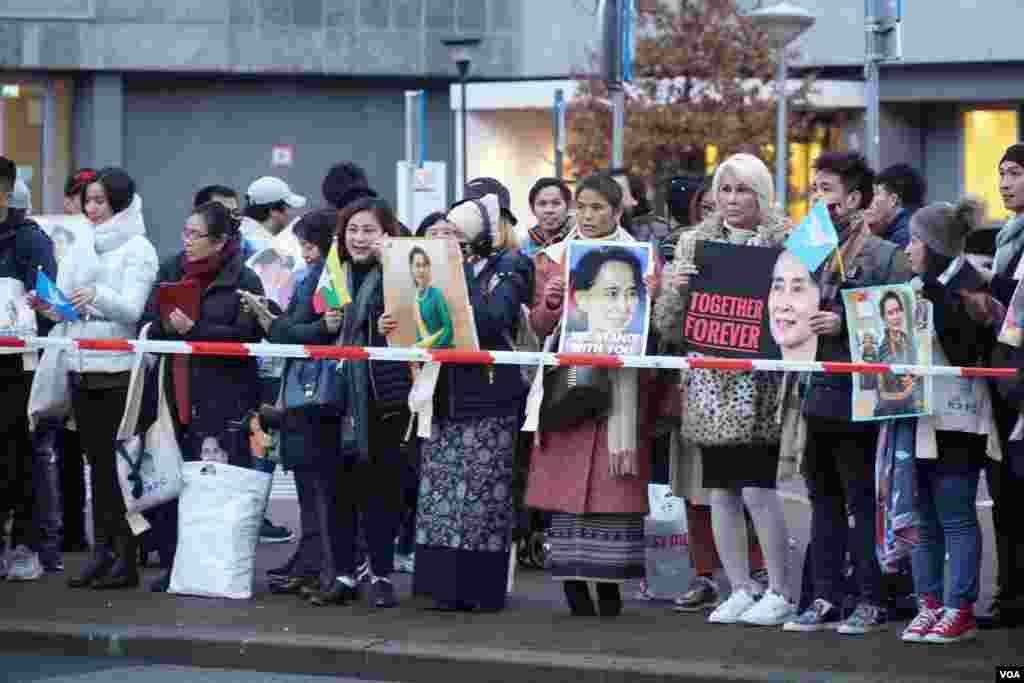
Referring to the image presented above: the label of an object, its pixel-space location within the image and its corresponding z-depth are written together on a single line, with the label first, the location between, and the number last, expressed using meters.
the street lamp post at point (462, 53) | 32.00
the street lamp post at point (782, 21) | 23.23
